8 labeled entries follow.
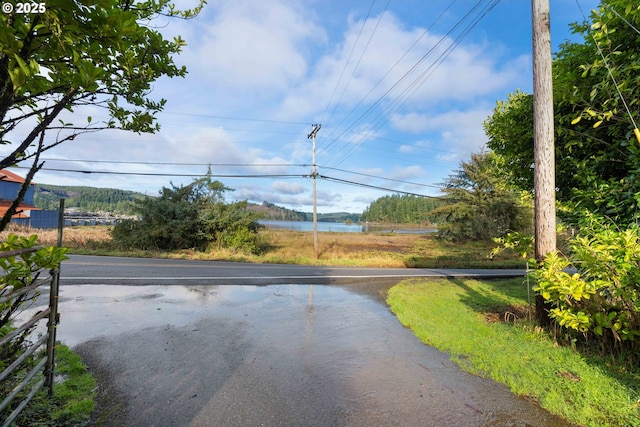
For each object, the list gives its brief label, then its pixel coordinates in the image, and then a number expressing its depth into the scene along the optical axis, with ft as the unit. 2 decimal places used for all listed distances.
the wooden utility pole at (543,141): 15.60
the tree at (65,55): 3.86
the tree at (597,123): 13.75
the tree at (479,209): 86.79
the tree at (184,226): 60.18
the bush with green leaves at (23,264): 6.45
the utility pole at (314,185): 66.20
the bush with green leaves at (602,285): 10.37
